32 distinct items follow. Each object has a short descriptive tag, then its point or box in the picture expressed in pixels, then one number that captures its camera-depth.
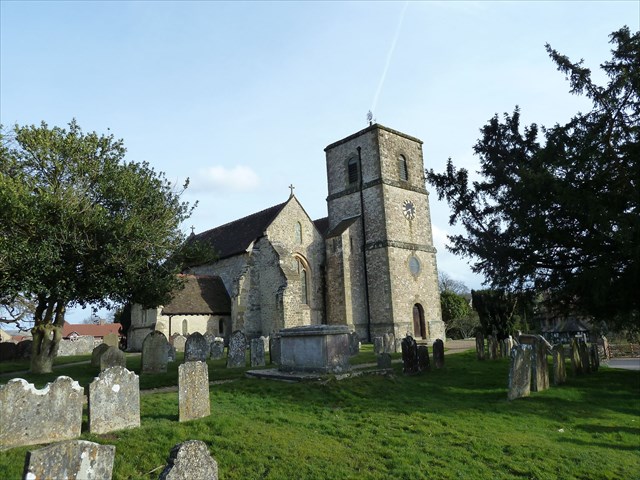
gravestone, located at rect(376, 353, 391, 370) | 13.16
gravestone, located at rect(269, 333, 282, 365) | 15.49
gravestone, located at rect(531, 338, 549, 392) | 11.67
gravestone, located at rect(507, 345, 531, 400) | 10.69
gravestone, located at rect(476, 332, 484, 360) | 17.34
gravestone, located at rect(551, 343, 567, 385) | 12.83
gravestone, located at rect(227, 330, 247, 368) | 14.97
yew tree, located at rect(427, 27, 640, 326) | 11.10
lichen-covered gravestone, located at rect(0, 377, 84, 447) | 6.53
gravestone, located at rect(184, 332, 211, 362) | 14.77
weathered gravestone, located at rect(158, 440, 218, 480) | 3.87
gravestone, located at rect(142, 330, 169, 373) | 13.66
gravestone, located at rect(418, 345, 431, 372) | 13.88
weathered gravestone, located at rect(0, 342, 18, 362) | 23.36
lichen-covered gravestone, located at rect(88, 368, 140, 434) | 7.18
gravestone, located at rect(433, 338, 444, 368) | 14.79
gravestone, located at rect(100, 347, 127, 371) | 11.69
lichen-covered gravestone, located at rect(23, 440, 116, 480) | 3.27
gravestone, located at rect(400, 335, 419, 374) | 13.50
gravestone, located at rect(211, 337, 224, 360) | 18.45
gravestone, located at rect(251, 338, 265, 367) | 15.17
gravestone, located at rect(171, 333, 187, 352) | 24.03
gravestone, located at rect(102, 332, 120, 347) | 21.83
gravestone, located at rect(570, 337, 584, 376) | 14.56
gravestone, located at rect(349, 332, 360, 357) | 19.73
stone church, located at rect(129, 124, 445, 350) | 26.20
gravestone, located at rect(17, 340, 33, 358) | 23.62
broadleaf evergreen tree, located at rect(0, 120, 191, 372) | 12.77
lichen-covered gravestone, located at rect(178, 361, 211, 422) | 7.81
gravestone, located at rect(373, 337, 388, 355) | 20.09
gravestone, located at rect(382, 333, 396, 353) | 20.30
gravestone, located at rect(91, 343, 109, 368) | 16.42
